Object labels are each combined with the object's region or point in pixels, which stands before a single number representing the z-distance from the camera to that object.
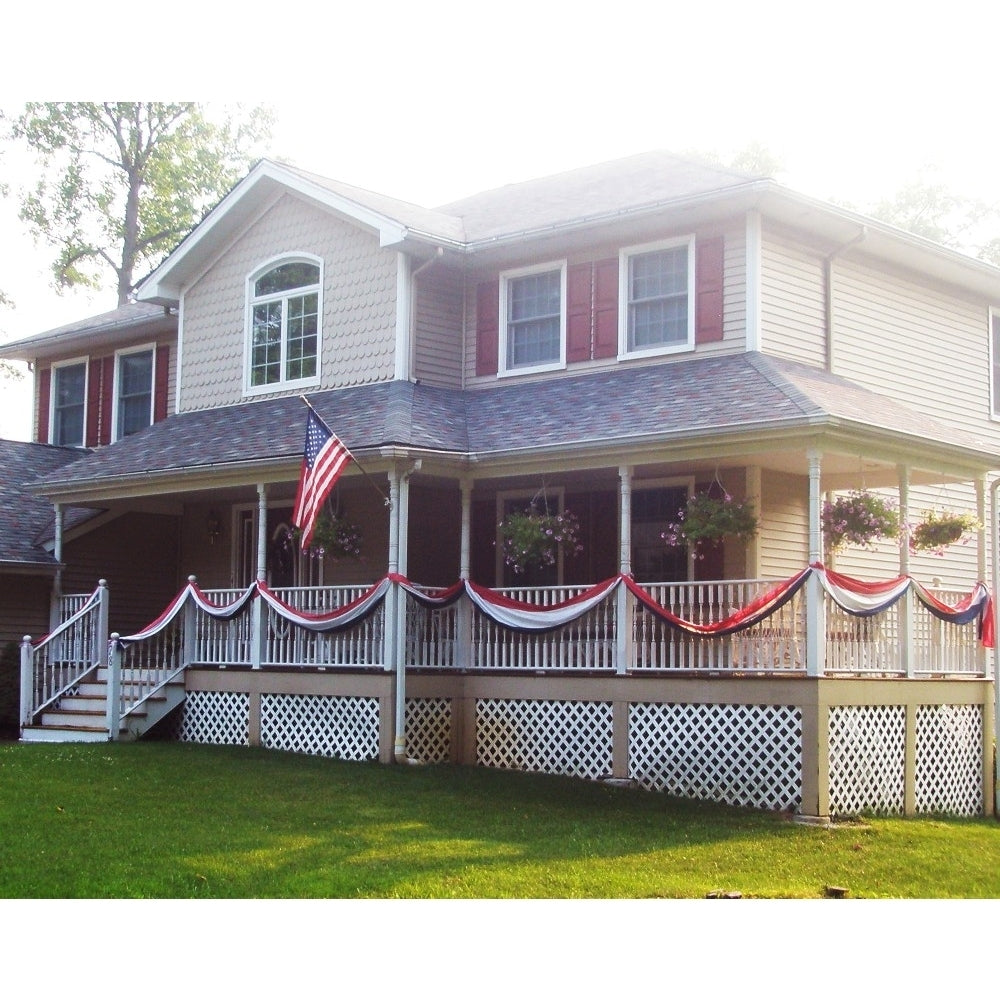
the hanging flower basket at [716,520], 16.58
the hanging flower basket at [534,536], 17.89
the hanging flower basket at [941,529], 17.80
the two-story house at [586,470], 15.99
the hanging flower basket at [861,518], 17.16
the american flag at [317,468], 16.92
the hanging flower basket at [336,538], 19.59
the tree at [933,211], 46.00
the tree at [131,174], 41.91
